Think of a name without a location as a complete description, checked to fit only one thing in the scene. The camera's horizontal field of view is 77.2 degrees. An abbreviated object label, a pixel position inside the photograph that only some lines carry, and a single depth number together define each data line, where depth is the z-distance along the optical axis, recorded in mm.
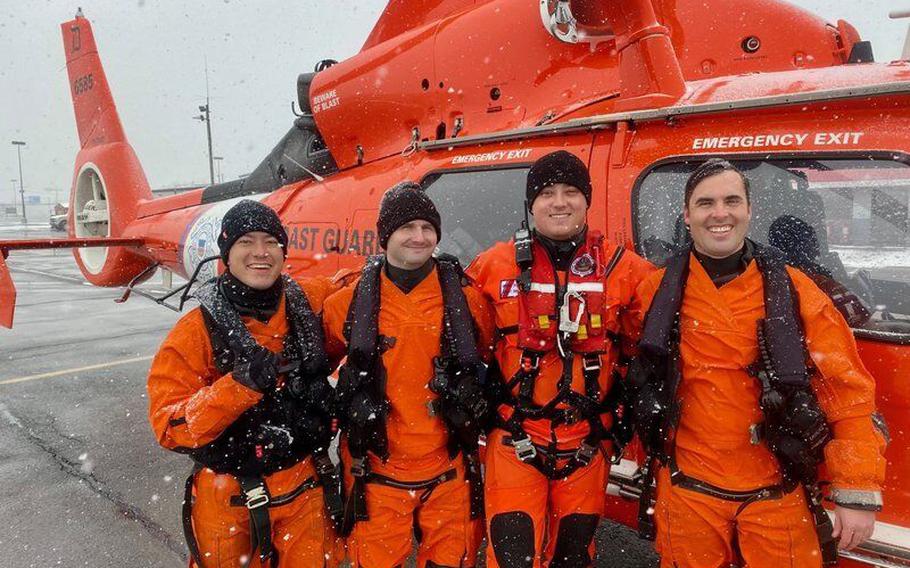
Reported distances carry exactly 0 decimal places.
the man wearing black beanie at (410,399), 1989
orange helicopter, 1900
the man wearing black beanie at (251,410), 1916
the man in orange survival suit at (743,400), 1582
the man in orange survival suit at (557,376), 1911
